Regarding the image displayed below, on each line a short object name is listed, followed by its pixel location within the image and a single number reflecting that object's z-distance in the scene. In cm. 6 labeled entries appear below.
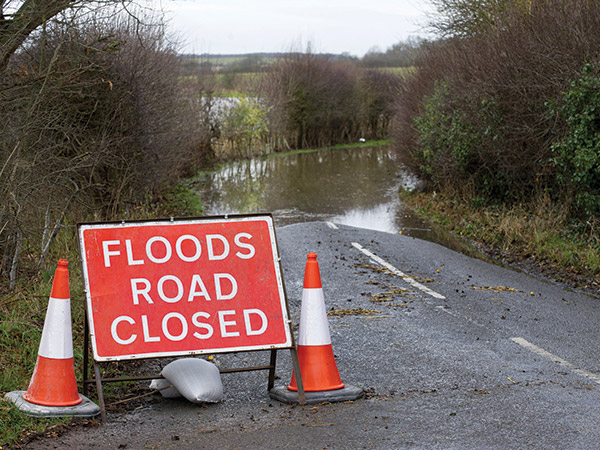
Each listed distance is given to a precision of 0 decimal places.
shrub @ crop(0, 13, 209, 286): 1719
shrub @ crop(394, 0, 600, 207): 2670
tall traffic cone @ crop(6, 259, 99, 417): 1033
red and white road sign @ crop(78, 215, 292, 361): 1099
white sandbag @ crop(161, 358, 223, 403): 1092
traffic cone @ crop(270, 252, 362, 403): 1127
